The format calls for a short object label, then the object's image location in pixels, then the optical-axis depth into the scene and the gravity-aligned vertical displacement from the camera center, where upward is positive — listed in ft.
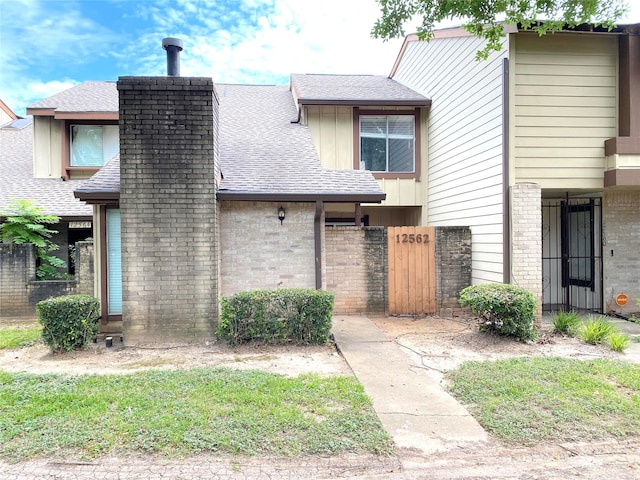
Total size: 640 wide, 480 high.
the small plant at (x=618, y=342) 20.12 -5.62
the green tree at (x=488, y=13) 19.21 +11.08
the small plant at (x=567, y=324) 23.46 -5.48
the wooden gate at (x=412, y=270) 29.84 -2.68
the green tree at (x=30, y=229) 30.73 +0.75
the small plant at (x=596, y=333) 21.57 -5.47
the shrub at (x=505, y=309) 21.21 -4.05
